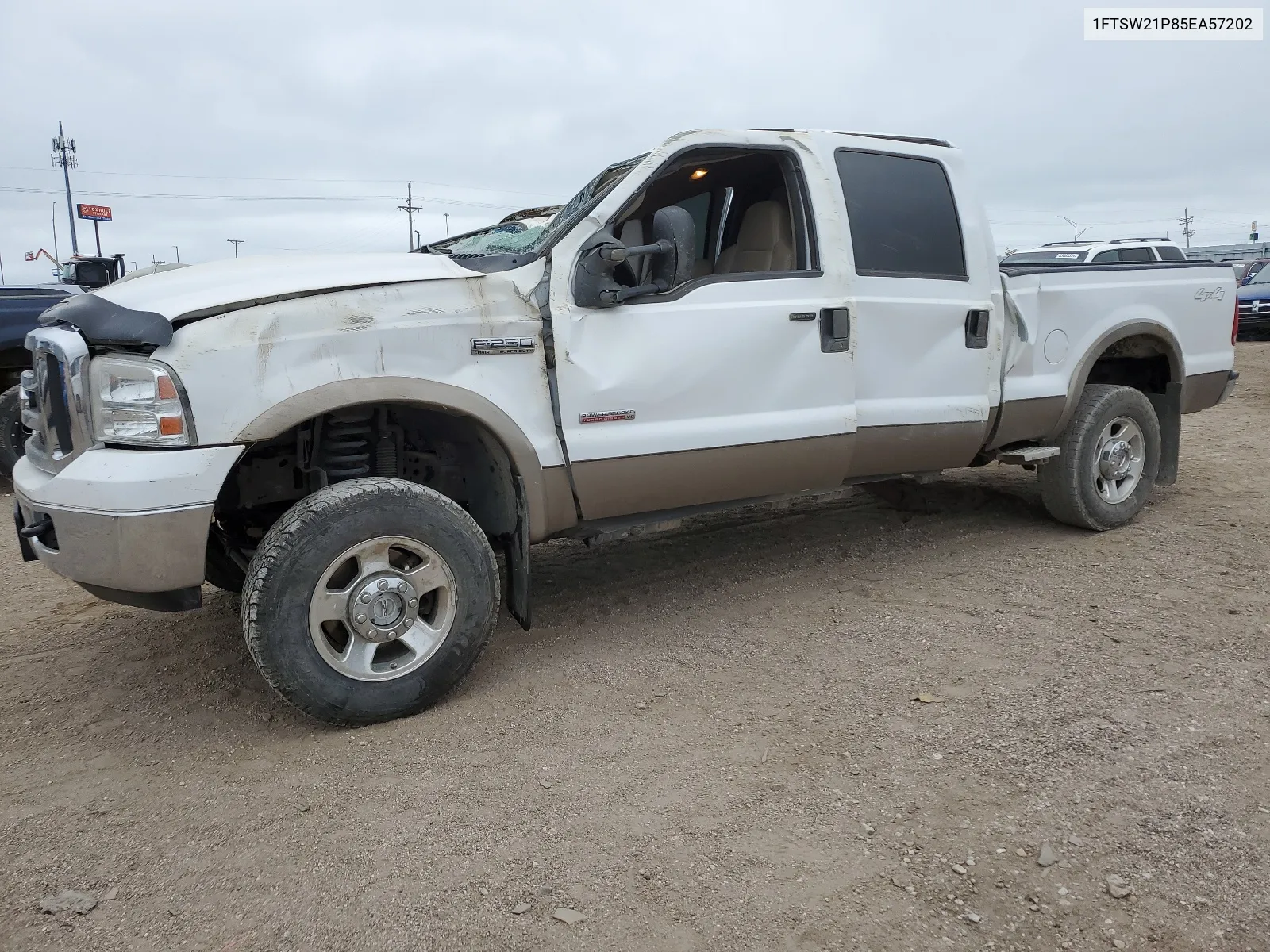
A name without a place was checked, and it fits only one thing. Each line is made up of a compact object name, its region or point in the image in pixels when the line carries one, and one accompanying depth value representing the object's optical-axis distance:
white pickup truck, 3.05
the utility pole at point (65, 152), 48.72
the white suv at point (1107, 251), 14.88
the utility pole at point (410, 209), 51.81
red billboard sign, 34.88
